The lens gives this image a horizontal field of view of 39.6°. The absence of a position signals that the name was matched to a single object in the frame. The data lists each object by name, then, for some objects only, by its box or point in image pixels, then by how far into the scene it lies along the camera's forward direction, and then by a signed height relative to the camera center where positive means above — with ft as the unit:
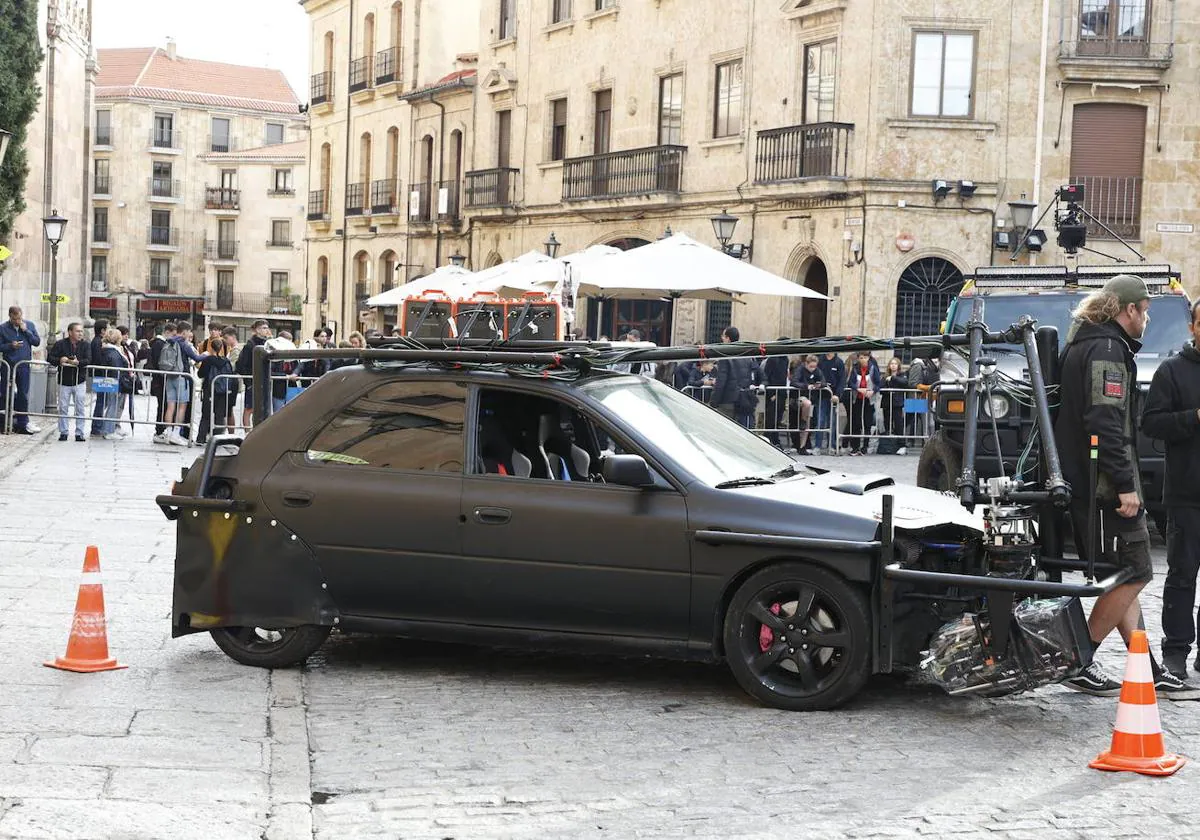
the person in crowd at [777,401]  76.95 -3.02
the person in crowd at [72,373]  73.31 -2.78
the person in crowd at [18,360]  73.72 -2.32
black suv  42.09 +0.41
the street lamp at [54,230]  108.27 +5.13
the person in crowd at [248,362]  75.72 -2.11
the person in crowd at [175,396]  73.46 -3.67
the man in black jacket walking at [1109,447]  24.16 -1.46
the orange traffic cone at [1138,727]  20.21 -4.61
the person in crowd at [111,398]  75.25 -3.96
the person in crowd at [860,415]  77.36 -3.54
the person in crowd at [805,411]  76.48 -3.41
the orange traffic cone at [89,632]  25.40 -4.93
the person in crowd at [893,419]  77.41 -3.68
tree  97.55 +13.12
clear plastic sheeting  22.18 -4.13
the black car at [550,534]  23.13 -2.97
